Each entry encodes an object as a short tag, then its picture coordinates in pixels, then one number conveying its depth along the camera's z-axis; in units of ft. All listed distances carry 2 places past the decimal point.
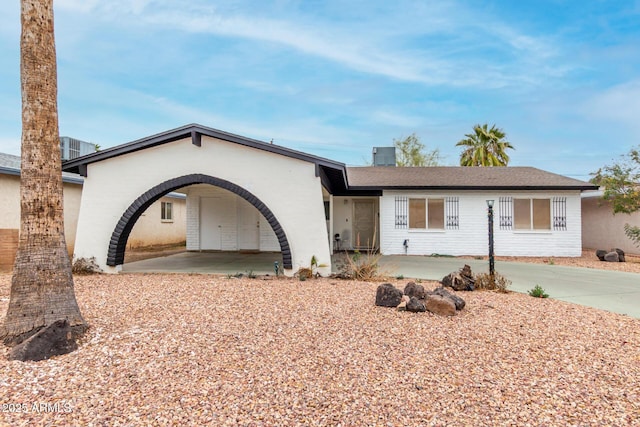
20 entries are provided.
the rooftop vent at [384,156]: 60.59
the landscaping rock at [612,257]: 39.34
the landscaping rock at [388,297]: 17.99
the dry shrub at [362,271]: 27.04
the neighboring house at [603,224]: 47.93
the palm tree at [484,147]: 98.72
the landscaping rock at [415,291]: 18.60
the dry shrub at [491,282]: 23.10
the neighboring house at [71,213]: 34.01
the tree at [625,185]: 41.22
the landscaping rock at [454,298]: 17.42
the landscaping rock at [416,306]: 17.03
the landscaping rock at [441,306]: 16.66
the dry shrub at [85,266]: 28.94
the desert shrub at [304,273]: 27.25
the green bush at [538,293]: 21.47
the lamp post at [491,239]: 23.26
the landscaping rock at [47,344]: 11.65
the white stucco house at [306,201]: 28.04
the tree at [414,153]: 102.58
